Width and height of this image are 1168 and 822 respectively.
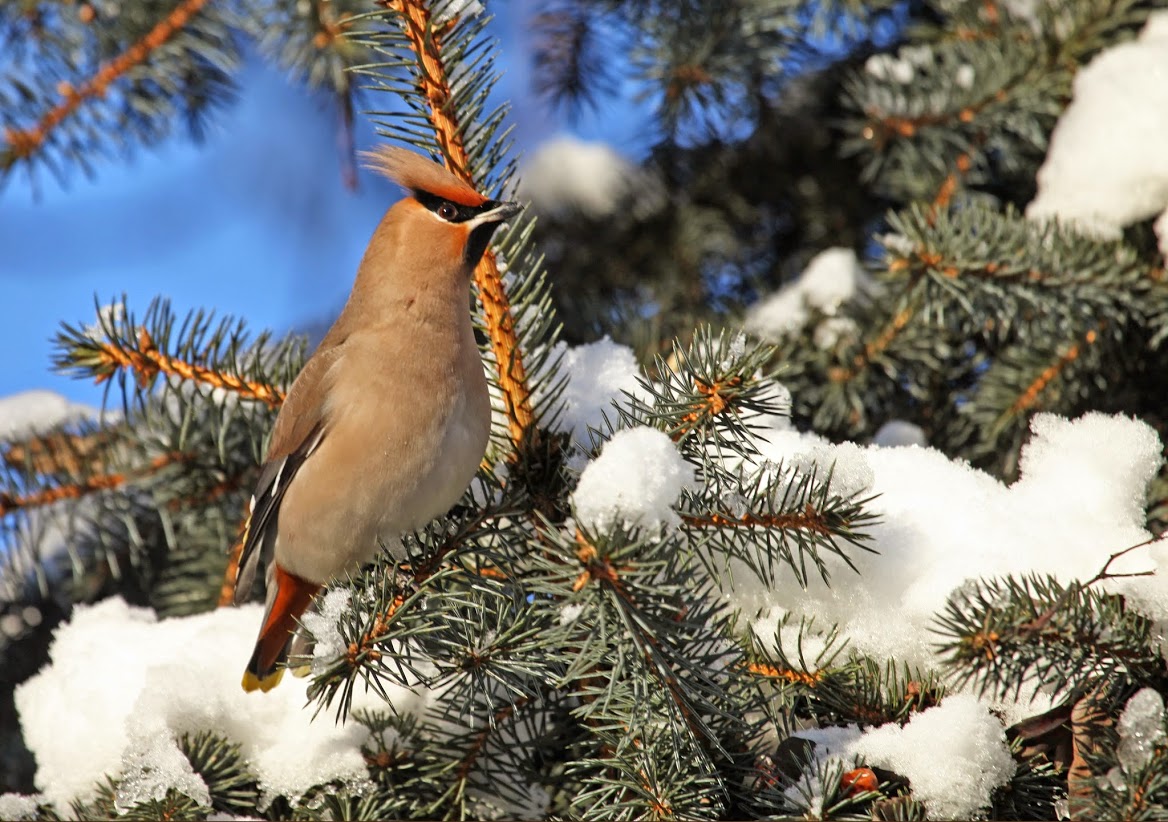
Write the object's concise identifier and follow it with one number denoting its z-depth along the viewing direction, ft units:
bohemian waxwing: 14.17
